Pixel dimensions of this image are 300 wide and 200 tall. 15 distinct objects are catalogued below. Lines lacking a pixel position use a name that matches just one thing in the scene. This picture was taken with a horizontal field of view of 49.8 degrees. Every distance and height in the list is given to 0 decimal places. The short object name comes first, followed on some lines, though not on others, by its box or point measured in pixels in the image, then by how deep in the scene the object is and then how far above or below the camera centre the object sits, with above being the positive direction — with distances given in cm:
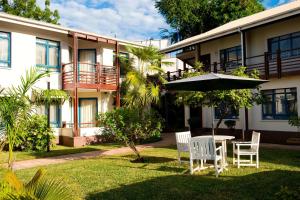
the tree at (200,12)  3509 +1088
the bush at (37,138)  1623 -136
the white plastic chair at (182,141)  1070 -111
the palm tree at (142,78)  1966 +193
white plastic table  1020 -102
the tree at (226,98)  1173 +40
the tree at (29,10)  3248 +1056
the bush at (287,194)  600 -168
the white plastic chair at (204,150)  914 -121
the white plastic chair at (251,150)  1027 -136
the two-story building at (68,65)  1762 +276
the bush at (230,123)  2000 -94
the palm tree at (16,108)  595 +6
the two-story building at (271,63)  1723 +269
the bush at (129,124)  1196 -57
